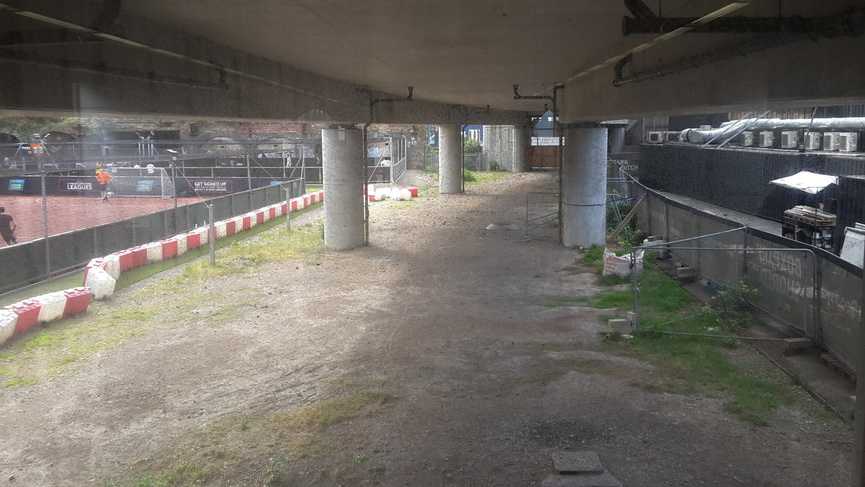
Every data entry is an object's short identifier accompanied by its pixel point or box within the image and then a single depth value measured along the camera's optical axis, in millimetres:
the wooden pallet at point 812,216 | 16141
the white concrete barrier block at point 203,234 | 19703
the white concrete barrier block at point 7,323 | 10344
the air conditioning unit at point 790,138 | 24375
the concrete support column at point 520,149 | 48097
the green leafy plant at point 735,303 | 11086
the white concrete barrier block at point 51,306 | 11469
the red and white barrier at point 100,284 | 13438
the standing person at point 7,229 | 17266
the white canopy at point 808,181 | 18641
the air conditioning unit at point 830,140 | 21891
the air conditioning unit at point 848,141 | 20922
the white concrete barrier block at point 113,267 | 15034
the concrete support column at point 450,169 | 36719
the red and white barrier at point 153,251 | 17188
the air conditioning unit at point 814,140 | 22984
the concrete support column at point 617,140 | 48469
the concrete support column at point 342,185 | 19297
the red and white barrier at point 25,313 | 10875
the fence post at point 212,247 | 16903
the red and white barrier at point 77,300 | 12109
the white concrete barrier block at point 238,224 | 22800
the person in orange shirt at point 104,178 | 26550
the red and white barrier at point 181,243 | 18406
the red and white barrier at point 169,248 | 17734
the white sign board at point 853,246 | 13391
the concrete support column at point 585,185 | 19016
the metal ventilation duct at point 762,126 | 23158
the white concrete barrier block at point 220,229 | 21547
